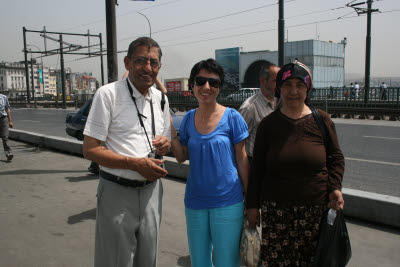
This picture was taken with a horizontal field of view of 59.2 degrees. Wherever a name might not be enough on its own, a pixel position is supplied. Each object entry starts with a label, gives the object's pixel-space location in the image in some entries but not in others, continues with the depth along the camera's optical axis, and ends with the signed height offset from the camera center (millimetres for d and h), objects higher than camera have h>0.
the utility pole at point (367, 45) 20700 +2971
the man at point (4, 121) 8508 -545
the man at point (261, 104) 3109 -68
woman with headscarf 2197 -491
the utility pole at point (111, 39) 6465 +1080
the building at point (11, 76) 145375 +10006
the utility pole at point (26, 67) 38781 +3571
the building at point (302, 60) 49156 +5284
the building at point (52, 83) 176150 +7928
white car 25384 +130
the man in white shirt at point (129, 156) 2061 -342
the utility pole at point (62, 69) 29641 +2784
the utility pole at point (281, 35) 13344 +2357
